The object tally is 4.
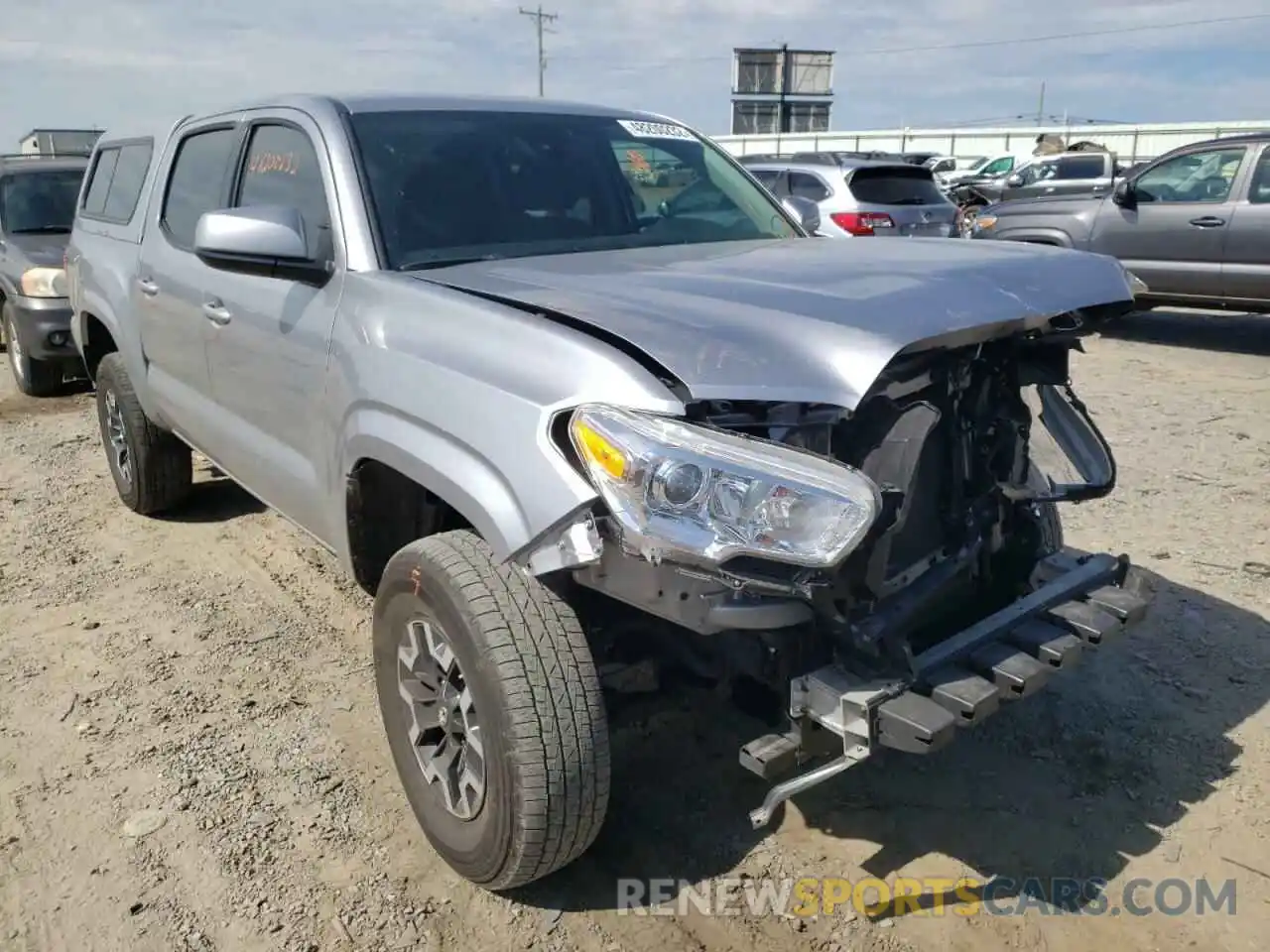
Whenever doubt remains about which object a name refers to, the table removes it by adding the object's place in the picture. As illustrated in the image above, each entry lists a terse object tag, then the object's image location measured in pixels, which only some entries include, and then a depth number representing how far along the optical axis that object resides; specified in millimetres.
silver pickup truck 2082
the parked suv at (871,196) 11211
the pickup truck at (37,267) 7902
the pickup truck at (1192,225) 8906
